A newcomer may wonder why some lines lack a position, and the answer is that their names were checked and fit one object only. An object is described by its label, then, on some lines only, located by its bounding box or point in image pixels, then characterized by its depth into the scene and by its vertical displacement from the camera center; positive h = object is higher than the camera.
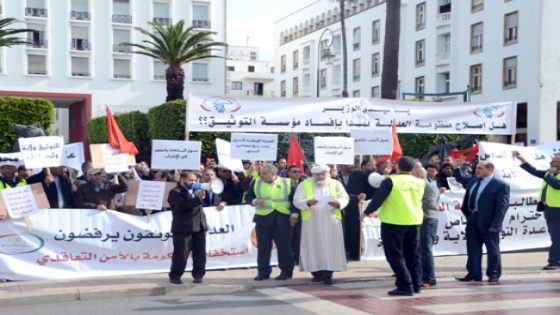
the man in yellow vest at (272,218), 10.30 -1.29
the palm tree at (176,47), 39.97 +4.21
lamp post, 34.91 +3.30
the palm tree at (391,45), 20.14 +2.20
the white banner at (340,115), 13.64 +0.21
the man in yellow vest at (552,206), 11.30 -1.20
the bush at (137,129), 39.25 -0.25
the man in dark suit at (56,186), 10.78 -0.91
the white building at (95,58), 54.56 +5.01
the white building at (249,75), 99.38 +6.67
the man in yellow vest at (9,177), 10.51 -0.77
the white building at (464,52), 41.56 +5.01
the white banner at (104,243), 10.24 -1.72
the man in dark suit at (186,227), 9.62 -1.33
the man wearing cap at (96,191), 10.73 -0.97
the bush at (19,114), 34.97 +0.45
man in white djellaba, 9.95 -1.32
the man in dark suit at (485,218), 10.08 -1.26
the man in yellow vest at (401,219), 8.99 -1.13
